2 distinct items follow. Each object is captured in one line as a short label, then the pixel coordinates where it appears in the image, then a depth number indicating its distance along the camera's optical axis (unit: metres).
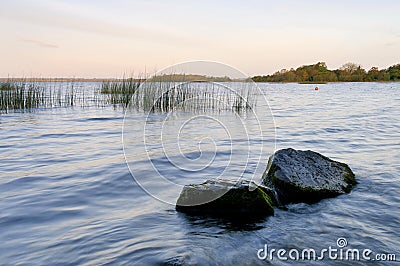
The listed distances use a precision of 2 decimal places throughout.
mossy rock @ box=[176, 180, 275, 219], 6.20
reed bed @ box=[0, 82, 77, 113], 23.61
